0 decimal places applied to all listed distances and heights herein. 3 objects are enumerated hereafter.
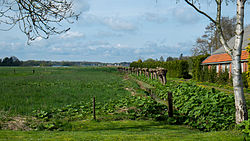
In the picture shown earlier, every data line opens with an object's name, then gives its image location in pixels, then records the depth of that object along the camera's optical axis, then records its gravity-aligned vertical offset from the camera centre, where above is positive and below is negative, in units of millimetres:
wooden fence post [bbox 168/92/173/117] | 9797 -2028
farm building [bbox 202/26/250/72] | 20094 +707
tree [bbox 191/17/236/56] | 47844 +6647
